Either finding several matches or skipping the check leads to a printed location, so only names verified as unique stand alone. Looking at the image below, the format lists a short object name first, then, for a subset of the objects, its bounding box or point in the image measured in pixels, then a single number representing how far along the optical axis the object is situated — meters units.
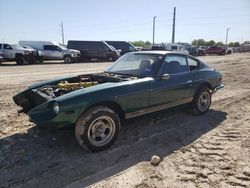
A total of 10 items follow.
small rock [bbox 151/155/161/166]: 2.67
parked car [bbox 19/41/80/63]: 16.90
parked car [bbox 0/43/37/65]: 14.50
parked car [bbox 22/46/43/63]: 15.62
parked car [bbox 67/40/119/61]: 17.99
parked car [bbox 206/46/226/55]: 31.09
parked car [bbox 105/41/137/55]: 21.02
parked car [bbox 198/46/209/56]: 29.60
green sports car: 2.76
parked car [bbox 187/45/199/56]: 27.59
